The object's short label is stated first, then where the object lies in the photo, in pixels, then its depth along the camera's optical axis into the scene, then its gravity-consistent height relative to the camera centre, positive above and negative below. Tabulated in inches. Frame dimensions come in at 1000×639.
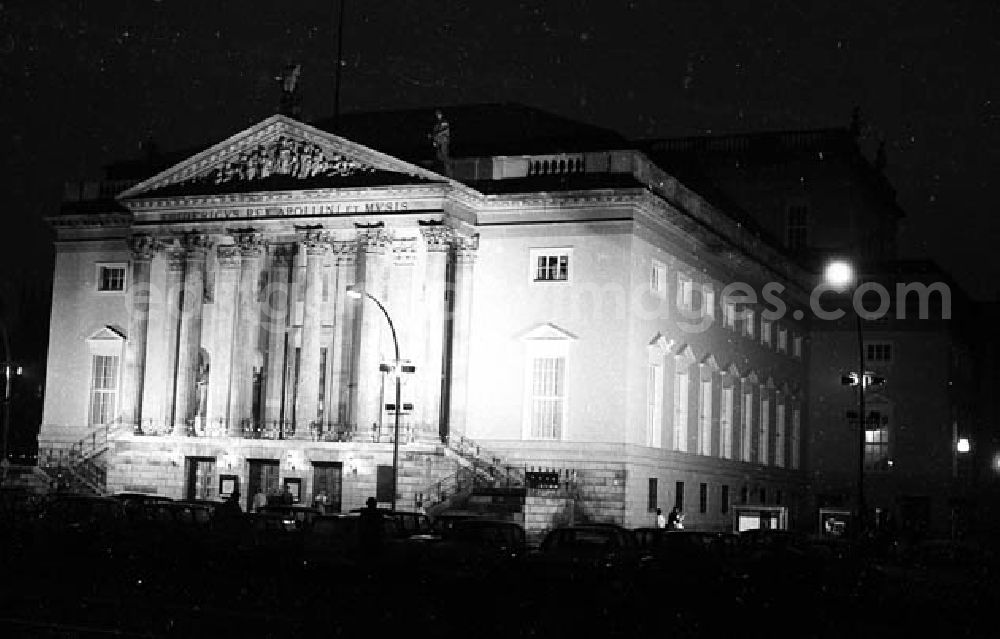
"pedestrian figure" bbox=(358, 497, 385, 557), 1299.2 -21.5
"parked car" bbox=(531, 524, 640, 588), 1182.3 -32.4
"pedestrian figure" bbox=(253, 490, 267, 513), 2242.9 +7.6
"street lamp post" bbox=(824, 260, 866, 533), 1861.5 +215.5
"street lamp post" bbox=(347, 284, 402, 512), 2020.4 +82.8
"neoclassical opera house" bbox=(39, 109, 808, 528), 2319.1 +296.7
